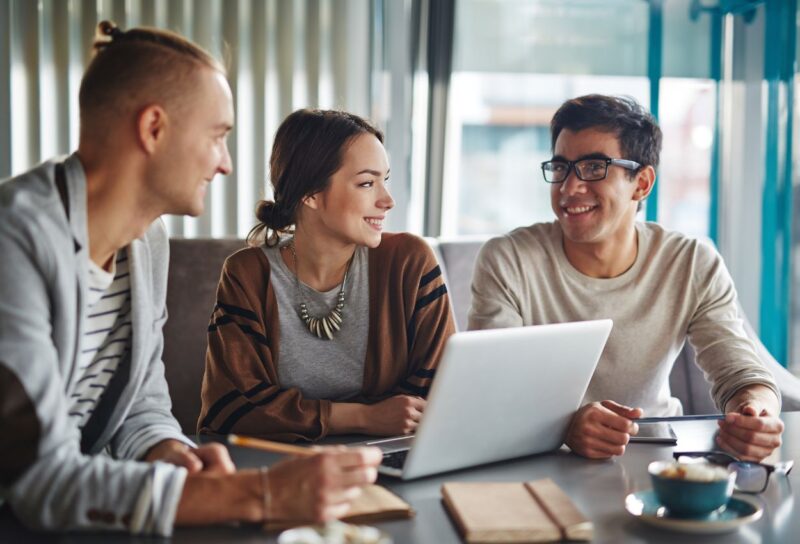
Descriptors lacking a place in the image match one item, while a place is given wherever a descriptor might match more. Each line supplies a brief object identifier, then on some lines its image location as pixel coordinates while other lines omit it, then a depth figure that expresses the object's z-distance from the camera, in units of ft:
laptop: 3.71
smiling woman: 5.25
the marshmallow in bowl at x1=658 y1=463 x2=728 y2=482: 3.32
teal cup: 3.27
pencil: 3.02
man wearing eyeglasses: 6.34
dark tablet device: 4.61
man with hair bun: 3.23
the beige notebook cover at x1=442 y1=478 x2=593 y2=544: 3.13
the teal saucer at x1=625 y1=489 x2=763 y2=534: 3.23
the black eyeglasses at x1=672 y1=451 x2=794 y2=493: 3.84
